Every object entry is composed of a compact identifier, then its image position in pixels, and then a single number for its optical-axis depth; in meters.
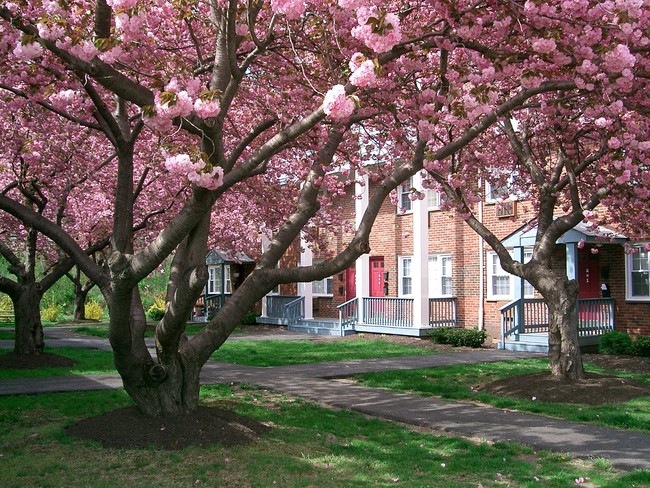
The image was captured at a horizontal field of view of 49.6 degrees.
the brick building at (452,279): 18.84
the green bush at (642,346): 17.12
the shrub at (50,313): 36.69
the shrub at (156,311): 35.53
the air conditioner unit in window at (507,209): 20.74
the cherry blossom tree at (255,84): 6.31
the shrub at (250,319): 31.27
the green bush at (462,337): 20.30
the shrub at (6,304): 41.69
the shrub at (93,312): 36.88
